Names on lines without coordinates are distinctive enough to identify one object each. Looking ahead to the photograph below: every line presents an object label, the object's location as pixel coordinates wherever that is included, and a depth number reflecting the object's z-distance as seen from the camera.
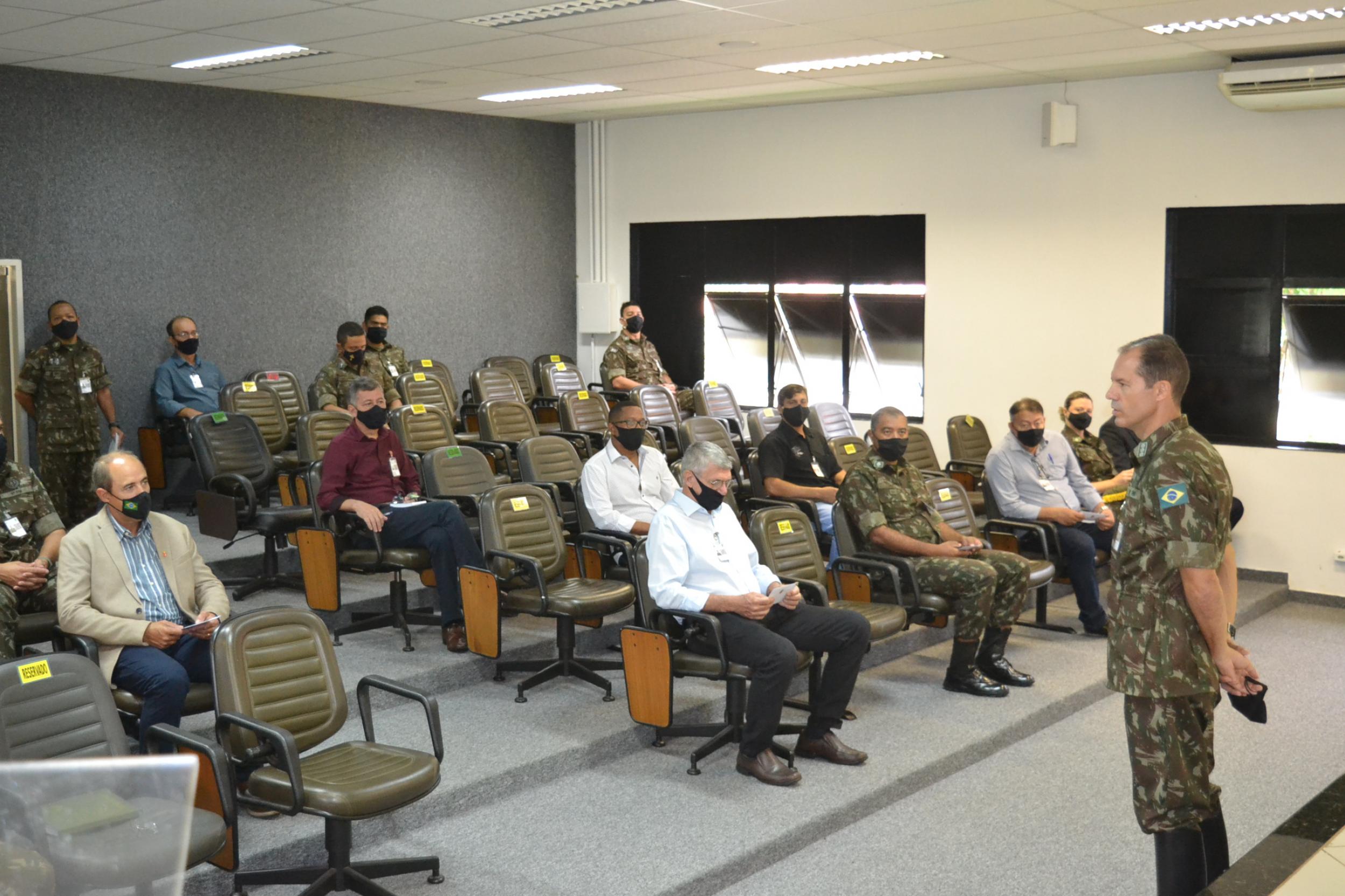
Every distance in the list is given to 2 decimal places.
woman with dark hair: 7.52
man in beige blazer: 3.88
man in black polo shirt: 6.71
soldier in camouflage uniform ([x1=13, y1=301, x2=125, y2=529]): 7.50
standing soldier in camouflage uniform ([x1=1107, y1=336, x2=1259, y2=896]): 3.04
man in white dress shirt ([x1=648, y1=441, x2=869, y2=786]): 4.56
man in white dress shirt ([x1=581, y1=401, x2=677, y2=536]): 5.82
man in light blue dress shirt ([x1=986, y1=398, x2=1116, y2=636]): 6.57
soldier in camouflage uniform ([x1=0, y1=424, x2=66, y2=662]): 4.64
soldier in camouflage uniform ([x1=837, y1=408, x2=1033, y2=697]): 5.59
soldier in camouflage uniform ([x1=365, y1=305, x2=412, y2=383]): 8.93
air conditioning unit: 6.86
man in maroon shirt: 5.54
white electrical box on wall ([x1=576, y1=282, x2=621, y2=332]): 11.09
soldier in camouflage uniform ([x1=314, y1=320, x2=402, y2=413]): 8.00
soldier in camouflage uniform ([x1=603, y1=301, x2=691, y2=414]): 9.59
